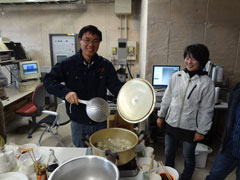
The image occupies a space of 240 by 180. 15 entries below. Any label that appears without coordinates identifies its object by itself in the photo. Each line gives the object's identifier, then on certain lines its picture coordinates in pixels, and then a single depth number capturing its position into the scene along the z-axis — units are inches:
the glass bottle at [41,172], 36.3
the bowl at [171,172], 44.2
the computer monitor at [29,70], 133.5
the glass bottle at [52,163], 38.7
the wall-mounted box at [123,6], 142.6
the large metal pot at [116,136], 36.1
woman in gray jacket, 61.0
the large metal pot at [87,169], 32.3
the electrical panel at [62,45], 150.1
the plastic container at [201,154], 84.9
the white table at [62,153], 46.8
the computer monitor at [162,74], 104.6
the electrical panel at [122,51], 141.0
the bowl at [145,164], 42.4
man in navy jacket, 53.3
